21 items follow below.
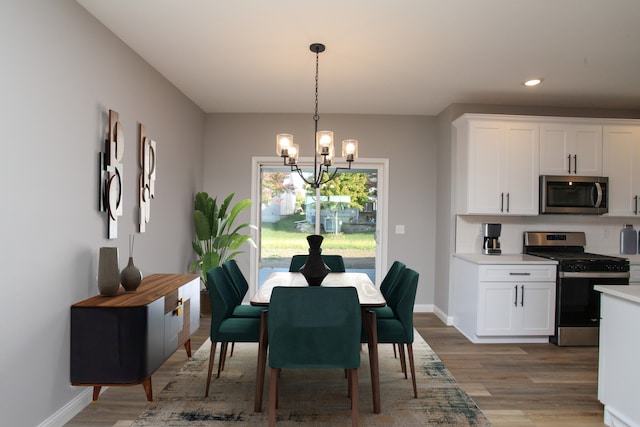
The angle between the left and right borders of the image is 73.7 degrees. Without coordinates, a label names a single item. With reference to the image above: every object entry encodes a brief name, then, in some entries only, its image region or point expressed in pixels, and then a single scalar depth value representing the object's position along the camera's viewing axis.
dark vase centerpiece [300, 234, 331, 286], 3.16
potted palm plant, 4.82
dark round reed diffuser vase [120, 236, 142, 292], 2.92
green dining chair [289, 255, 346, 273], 4.19
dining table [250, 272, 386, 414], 2.74
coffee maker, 4.73
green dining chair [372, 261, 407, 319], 3.37
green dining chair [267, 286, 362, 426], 2.44
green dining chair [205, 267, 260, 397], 2.96
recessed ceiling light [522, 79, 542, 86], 3.99
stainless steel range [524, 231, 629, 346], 4.17
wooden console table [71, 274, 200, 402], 2.52
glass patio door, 5.65
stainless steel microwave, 4.53
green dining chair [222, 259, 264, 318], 3.41
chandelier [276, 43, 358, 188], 3.30
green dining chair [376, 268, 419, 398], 2.97
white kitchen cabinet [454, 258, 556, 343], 4.20
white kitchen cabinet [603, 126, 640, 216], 4.61
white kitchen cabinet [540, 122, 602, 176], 4.57
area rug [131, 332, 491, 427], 2.65
